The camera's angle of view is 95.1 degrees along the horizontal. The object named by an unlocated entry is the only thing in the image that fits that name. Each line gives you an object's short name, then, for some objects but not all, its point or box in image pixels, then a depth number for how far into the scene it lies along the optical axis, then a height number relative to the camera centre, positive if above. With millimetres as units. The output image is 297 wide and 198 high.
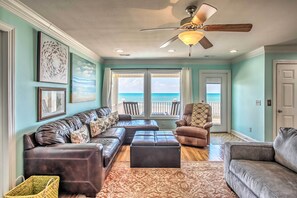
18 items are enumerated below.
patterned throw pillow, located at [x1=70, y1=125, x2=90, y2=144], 2120 -615
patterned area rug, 1783 -1241
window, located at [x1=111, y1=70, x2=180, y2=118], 4538 +211
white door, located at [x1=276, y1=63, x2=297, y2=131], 3209 +102
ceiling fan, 1613 +882
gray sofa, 1262 -795
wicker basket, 1465 -1027
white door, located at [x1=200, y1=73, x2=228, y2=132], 4511 +123
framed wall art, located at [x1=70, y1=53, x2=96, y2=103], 2866 +440
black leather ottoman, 2390 -992
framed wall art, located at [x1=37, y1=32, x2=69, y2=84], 2001 +626
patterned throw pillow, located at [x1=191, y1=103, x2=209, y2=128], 3610 -436
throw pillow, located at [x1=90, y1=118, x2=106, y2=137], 2713 -596
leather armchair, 3242 -873
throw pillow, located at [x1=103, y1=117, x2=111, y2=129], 3130 -577
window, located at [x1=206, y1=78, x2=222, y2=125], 4535 +74
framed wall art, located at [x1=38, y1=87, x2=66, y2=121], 2020 -70
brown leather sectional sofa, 1732 -817
